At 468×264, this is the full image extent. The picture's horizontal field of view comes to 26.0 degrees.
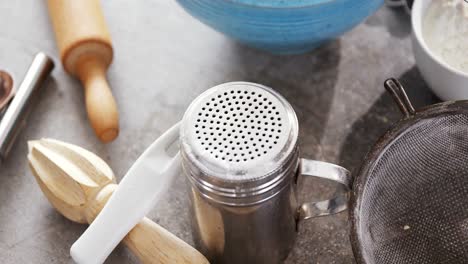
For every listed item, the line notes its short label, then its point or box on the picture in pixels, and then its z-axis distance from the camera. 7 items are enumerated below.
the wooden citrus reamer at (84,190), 0.66
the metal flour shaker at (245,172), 0.62
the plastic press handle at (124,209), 0.66
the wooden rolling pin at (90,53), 0.74
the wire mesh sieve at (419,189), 0.65
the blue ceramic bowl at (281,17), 0.70
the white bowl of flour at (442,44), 0.70
